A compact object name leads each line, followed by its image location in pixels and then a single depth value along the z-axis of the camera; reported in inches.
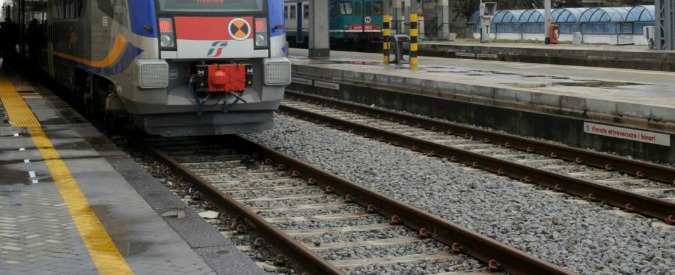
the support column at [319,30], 1262.3
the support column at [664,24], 1116.5
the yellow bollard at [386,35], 1073.5
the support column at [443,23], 1718.8
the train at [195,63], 452.8
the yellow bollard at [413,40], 969.8
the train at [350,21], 1748.3
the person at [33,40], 893.9
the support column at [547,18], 1429.6
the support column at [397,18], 1673.2
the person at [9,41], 1276.8
